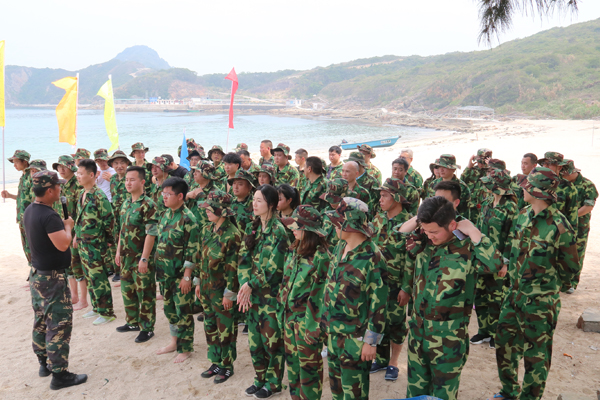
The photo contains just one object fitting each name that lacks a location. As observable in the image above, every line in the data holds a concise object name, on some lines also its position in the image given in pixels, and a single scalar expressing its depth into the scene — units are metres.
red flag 12.90
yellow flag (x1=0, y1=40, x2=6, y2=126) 8.68
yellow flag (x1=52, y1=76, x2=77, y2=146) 10.12
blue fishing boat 37.78
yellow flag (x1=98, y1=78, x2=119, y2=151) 11.09
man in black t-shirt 4.21
